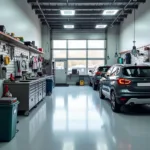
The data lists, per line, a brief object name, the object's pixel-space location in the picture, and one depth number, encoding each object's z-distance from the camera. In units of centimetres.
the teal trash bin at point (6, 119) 340
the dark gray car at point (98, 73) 1076
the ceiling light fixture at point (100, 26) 1334
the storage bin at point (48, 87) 926
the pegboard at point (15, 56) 555
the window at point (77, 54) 1478
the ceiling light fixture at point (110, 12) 985
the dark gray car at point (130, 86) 509
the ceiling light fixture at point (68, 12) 1002
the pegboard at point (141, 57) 899
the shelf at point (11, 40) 496
